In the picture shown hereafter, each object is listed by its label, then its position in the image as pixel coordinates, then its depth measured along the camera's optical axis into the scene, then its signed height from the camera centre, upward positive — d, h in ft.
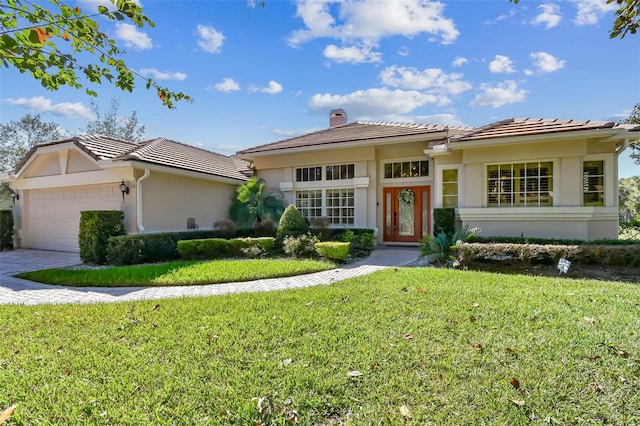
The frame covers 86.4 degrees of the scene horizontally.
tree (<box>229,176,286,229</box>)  50.96 +0.90
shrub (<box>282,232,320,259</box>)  39.29 -4.23
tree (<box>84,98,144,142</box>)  106.42 +27.78
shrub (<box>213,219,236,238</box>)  48.49 -2.45
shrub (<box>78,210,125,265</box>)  38.17 -2.50
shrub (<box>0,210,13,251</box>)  52.90 -2.78
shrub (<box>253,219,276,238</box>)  50.21 -2.69
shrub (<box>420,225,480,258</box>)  34.32 -3.45
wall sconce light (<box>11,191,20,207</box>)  54.86 +2.61
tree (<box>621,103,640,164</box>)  65.16 +17.14
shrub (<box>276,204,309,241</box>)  43.04 -1.82
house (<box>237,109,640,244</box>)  37.52 +4.54
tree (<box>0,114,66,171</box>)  93.97 +21.39
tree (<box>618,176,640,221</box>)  94.41 +2.22
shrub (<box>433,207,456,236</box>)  41.75 -1.25
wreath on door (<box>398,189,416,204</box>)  48.39 +2.01
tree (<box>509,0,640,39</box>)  10.39 +5.98
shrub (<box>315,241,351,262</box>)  36.22 -4.22
